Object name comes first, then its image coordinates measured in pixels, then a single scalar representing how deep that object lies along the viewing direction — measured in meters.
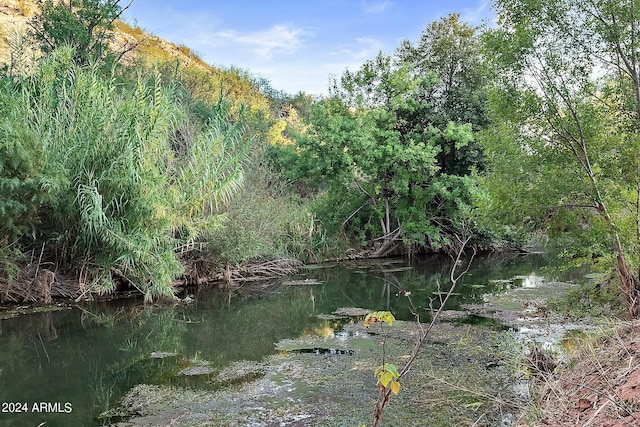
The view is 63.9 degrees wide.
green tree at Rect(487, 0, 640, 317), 6.05
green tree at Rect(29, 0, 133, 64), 13.28
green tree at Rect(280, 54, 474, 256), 15.75
